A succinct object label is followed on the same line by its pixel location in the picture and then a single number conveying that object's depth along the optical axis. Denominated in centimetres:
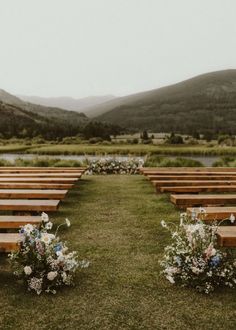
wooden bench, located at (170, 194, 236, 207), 793
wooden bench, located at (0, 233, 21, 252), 511
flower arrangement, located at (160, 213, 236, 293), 488
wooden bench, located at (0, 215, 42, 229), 615
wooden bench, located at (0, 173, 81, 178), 1195
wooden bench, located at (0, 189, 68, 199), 858
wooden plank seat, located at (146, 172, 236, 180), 1220
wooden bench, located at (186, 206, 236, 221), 644
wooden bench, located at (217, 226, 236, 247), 511
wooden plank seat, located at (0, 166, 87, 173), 1361
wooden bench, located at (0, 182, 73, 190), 984
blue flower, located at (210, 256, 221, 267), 480
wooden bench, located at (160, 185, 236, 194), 961
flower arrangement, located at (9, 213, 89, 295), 484
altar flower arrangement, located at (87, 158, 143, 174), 1741
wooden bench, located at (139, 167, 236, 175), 1326
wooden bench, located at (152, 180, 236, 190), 1027
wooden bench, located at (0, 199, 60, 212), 732
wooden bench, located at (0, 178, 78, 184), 1064
